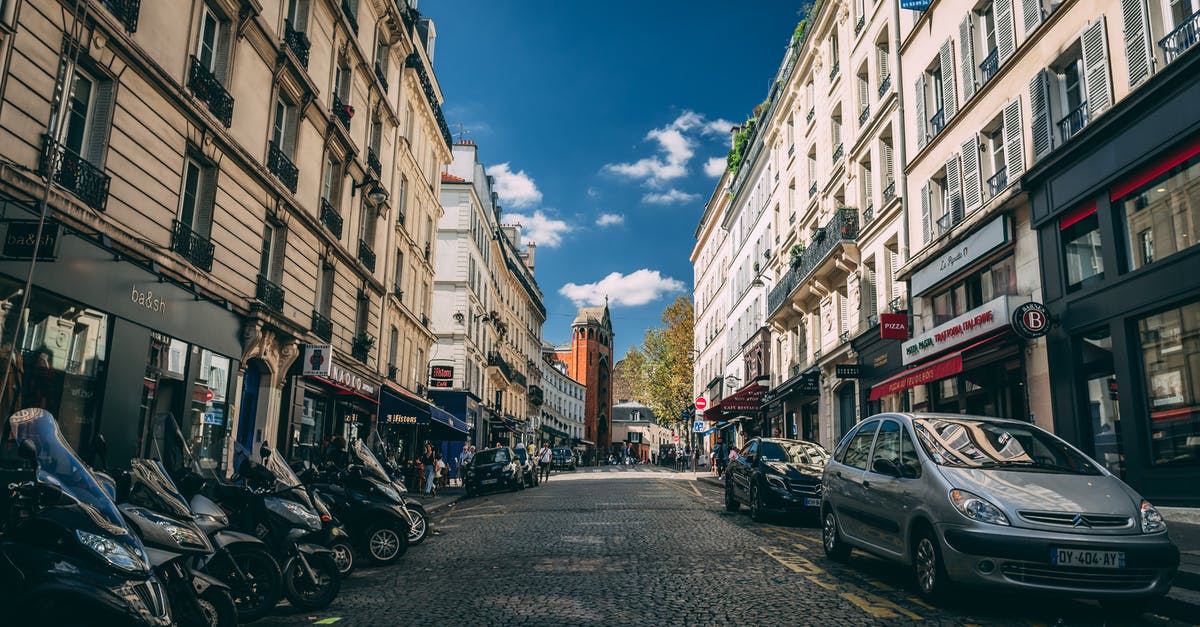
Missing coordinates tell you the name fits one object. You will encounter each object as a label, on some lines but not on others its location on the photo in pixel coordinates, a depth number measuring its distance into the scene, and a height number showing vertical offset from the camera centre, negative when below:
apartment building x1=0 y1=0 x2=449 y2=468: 9.60 +3.85
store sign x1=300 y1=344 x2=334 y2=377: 17.97 +2.02
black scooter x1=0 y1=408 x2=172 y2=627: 3.65 -0.50
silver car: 5.70 -0.37
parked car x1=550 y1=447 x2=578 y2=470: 58.88 -0.21
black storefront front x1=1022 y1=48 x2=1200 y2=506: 10.51 +2.73
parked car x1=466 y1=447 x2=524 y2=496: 24.30 -0.54
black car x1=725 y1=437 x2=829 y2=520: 13.18 -0.27
